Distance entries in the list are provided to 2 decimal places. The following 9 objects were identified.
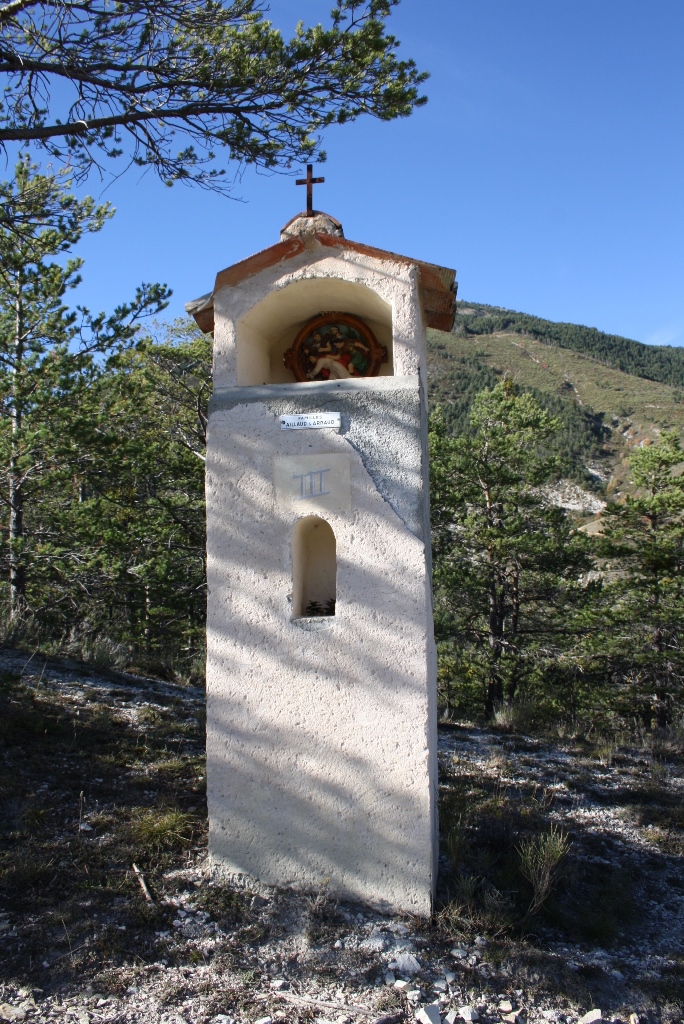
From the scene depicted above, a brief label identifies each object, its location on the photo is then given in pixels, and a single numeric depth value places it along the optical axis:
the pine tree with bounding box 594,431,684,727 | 12.61
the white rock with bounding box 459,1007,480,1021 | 3.53
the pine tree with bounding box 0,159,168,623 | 6.59
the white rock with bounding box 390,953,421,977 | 3.87
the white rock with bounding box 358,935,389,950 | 4.01
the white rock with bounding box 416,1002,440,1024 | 3.46
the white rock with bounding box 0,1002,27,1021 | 3.36
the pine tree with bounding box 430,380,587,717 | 13.18
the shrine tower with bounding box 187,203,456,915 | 4.43
